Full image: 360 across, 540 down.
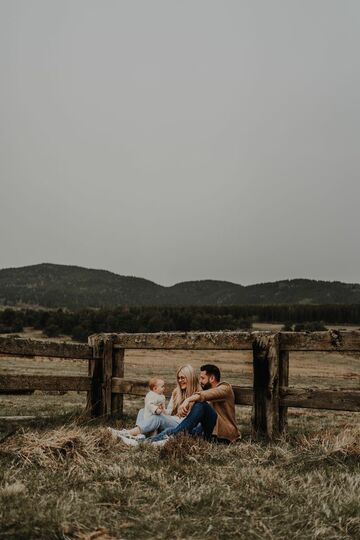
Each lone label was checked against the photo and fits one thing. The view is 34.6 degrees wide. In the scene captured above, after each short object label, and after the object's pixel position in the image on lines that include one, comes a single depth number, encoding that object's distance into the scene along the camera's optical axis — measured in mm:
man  6949
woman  7465
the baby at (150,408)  7348
